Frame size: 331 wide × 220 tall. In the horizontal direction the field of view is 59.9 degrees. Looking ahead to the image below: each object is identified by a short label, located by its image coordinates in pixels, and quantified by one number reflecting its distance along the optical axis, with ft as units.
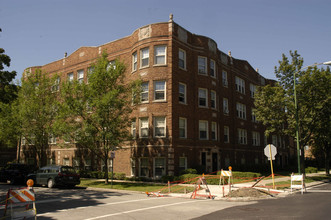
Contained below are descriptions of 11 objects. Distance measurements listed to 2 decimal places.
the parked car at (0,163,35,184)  75.92
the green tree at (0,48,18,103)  73.41
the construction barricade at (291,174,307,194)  55.36
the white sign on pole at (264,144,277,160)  60.06
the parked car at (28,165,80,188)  66.54
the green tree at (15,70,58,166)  93.86
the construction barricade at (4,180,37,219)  27.83
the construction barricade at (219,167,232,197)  54.74
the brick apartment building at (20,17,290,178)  81.00
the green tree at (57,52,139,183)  70.28
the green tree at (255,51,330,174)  81.41
